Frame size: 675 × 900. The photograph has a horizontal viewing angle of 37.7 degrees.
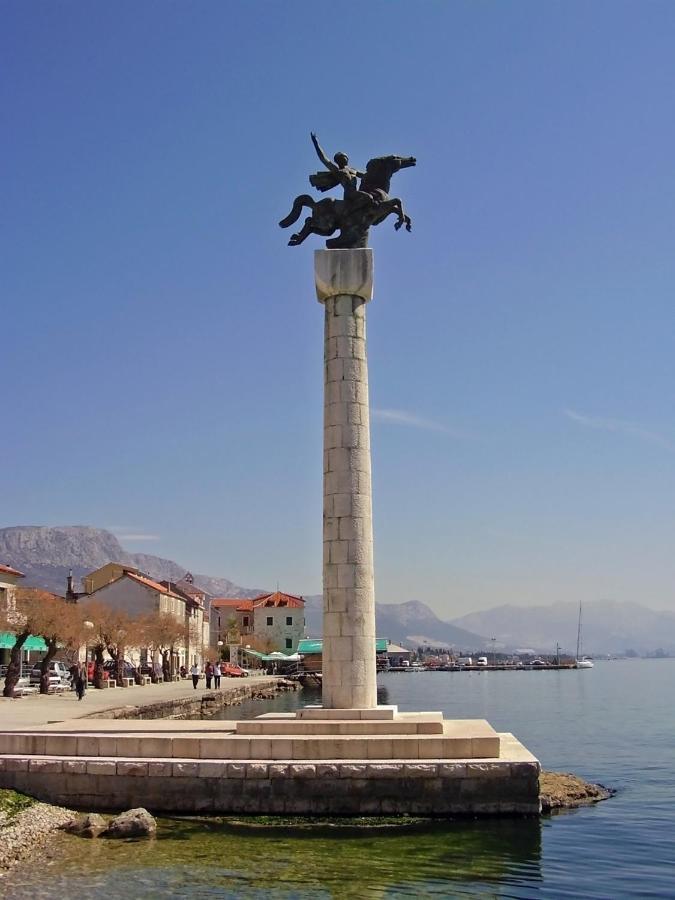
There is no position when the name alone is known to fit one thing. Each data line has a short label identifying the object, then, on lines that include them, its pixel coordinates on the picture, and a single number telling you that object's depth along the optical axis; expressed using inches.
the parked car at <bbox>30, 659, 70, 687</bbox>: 2241.6
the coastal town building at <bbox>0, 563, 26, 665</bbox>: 1979.5
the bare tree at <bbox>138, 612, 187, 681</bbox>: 2667.3
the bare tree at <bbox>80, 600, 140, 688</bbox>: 2308.1
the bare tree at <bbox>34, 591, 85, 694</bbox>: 1857.8
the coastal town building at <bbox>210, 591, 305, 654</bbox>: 4960.6
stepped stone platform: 745.6
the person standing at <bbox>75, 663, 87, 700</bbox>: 1745.8
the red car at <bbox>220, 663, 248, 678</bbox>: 3609.7
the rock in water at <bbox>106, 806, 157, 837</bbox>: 697.6
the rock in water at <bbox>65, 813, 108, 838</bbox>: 701.3
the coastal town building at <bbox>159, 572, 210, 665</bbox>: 3802.2
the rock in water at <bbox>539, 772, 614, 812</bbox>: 824.3
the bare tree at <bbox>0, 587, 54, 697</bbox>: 1822.1
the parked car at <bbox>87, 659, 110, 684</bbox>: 2503.7
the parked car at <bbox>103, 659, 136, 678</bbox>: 2597.4
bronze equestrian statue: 979.3
